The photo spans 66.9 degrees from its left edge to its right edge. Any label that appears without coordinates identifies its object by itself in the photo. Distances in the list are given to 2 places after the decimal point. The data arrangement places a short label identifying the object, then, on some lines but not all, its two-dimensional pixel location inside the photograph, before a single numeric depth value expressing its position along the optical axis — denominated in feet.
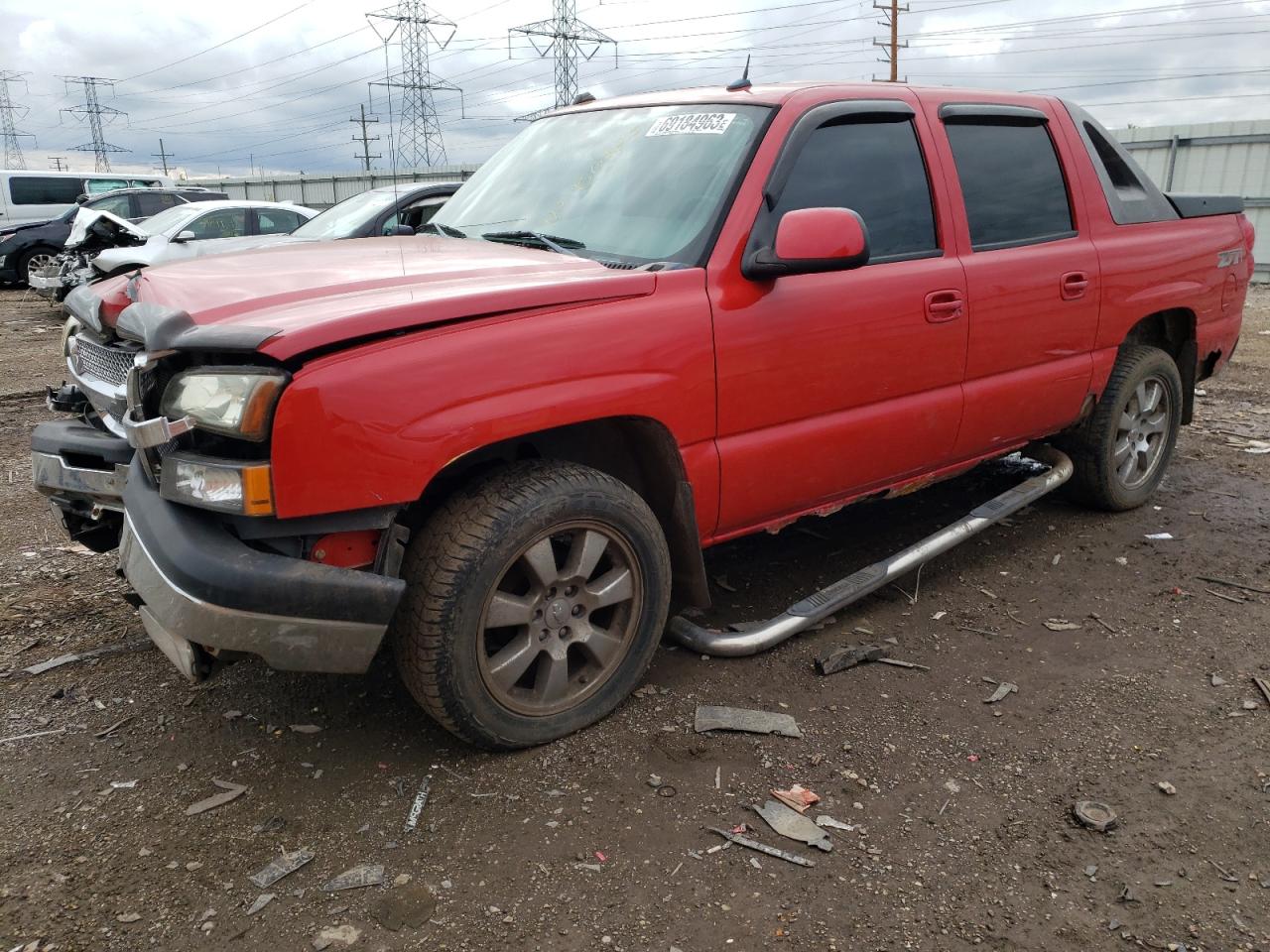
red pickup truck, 7.57
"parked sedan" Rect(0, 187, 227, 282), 50.80
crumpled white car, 38.77
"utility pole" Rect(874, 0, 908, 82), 134.06
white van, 67.77
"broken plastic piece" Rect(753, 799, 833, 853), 8.04
